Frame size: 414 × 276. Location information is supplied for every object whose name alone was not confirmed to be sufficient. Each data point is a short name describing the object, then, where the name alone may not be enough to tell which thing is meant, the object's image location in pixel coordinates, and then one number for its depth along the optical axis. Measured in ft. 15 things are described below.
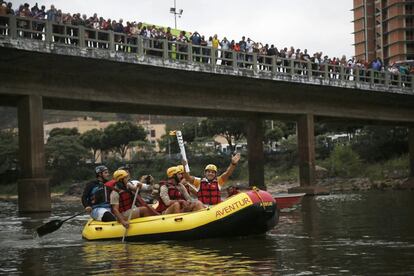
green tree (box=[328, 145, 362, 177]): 200.13
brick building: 372.17
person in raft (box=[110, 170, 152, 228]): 53.88
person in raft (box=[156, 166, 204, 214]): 54.24
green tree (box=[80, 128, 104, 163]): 321.32
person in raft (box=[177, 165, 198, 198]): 58.46
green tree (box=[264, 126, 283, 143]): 291.17
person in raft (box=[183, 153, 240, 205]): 54.29
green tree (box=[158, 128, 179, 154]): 322.08
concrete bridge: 90.41
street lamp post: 222.89
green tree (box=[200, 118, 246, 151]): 285.23
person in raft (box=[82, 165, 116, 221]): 56.15
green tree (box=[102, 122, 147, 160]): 322.14
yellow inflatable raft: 50.57
